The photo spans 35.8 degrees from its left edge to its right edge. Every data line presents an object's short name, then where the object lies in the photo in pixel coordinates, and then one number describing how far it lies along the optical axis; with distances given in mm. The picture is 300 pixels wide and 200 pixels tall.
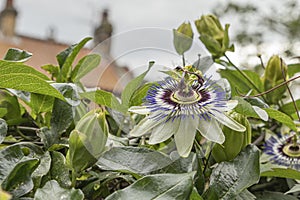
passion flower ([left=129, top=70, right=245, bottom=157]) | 296
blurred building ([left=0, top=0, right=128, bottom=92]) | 9117
